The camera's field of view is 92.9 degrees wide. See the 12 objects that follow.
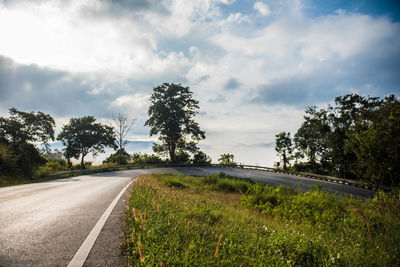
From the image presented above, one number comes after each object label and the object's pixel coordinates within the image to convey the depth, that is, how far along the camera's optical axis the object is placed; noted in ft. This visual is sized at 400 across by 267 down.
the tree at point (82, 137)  131.75
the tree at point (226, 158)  150.60
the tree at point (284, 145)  141.63
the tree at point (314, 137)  114.21
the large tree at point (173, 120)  136.87
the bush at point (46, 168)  68.54
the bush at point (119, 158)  123.85
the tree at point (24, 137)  67.12
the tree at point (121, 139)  146.91
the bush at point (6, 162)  59.16
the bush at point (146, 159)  129.49
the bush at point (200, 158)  143.13
